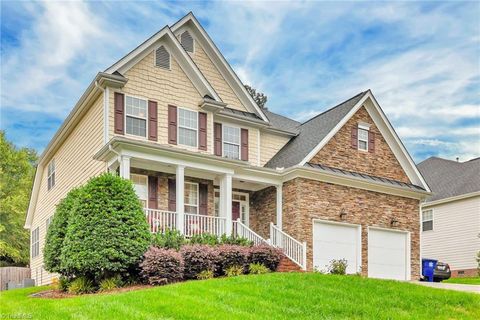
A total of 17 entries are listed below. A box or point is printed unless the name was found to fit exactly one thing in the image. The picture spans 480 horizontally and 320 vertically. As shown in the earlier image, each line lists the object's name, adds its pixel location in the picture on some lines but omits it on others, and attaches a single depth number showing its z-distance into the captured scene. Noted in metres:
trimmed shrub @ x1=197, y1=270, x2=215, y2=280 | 14.28
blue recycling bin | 22.11
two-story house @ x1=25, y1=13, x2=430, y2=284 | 17.33
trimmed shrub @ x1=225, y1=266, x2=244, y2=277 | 14.96
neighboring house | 27.45
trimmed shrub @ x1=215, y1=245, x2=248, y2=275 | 15.17
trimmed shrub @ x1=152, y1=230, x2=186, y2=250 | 14.59
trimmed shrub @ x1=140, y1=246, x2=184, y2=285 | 13.20
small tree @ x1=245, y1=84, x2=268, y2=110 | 41.25
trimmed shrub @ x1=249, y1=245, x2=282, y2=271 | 16.03
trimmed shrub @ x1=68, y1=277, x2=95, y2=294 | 13.34
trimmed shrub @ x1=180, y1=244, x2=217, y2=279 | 14.34
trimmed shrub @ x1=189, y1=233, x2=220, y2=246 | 15.80
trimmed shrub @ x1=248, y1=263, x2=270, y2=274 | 15.60
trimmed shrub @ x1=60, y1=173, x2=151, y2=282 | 13.24
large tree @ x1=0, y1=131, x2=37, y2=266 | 34.97
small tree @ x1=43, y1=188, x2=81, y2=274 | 15.34
